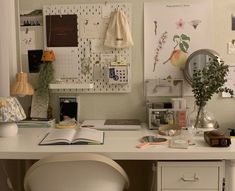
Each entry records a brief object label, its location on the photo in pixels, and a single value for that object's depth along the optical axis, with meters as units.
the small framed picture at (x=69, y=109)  2.15
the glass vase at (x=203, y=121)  1.93
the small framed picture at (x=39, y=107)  2.12
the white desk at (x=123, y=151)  1.48
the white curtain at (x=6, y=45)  1.98
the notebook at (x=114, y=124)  1.94
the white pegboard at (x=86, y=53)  2.12
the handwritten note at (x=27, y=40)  2.17
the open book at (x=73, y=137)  1.62
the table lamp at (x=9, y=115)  1.73
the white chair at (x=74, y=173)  1.35
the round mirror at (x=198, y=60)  2.02
